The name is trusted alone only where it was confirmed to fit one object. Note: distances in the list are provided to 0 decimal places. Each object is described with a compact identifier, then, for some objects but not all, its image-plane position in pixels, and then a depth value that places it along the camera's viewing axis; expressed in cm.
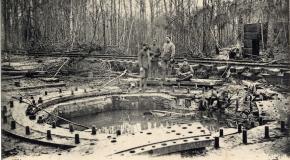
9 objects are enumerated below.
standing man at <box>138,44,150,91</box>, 1342
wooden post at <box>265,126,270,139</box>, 804
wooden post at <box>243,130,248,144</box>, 786
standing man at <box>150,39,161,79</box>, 1444
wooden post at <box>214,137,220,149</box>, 771
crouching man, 1367
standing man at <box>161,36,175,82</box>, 1362
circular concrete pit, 767
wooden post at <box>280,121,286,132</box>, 845
